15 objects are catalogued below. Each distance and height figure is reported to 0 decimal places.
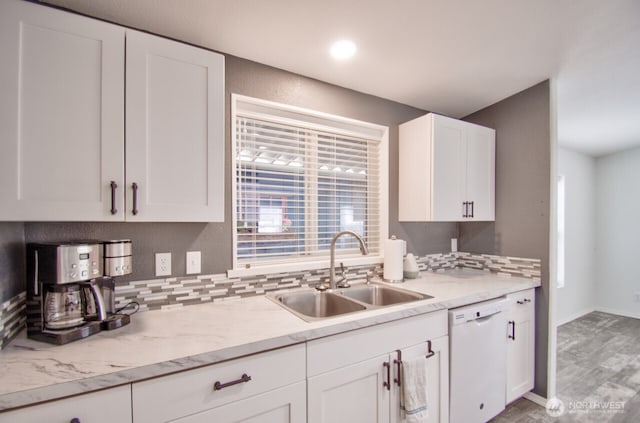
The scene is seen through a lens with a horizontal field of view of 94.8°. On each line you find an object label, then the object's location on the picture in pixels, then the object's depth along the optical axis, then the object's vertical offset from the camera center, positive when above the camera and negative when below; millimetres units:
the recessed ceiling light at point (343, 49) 1719 +978
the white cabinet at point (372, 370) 1280 -757
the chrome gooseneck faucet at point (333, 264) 1942 -353
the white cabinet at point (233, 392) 971 -655
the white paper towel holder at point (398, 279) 2170 -496
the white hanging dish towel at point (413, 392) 1472 -917
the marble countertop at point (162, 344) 857 -497
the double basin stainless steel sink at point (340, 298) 1802 -564
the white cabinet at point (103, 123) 1045 +363
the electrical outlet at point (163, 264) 1544 -279
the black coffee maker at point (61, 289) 1062 -295
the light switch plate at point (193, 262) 1622 -283
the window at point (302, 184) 1872 +196
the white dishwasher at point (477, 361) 1726 -931
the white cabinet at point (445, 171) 2230 +330
